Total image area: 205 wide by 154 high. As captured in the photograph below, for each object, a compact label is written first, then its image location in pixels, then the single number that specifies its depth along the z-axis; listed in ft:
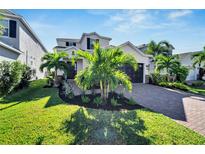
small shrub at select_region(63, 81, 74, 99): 24.97
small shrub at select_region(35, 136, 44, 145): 11.93
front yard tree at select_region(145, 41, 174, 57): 69.18
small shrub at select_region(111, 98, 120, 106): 20.66
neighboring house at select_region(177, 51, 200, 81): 62.97
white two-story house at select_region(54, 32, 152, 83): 45.78
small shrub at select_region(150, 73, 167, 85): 45.89
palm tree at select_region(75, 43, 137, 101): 19.93
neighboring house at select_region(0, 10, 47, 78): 32.51
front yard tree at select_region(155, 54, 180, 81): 43.80
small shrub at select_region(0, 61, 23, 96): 25.87
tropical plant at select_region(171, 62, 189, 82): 43.68
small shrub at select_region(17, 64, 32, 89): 33.94
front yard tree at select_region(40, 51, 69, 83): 36.56
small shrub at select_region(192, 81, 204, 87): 49.46
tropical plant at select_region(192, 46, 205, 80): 54.04
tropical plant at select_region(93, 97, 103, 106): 20.80
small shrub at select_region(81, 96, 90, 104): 21.86
